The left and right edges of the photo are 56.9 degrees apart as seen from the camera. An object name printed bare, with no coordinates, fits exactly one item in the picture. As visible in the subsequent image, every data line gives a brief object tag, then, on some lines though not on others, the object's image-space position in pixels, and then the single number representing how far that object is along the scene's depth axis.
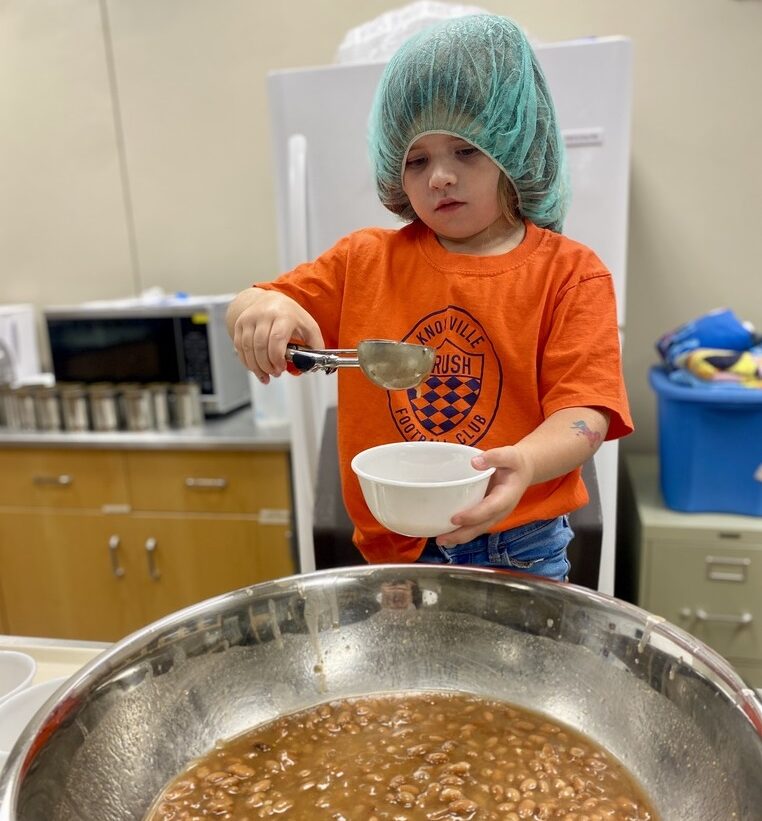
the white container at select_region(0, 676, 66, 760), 0.69
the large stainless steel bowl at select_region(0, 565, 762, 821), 0.60
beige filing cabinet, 1.82
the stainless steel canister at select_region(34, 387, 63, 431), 2.25
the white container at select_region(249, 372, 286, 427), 2.16
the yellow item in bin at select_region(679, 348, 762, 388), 1.78
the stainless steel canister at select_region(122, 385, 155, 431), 2.18
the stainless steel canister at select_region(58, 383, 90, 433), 2.23
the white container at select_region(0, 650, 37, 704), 0.80
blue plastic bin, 1.78
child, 0.81
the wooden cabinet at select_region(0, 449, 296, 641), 2.13
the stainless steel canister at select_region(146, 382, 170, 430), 2.21
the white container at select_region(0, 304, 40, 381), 2.59
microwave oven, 2.18
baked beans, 0.65
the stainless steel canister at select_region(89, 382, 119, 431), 2.21
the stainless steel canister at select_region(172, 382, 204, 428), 2.20
